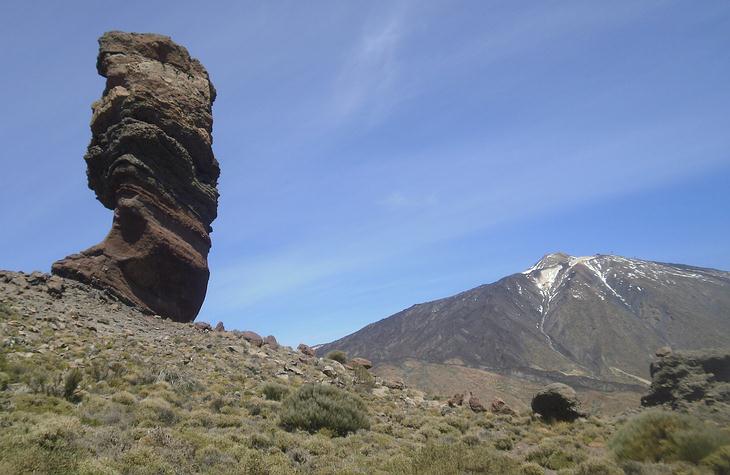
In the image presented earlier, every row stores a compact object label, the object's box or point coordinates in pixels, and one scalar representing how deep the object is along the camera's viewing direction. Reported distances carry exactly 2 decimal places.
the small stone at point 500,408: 20.45
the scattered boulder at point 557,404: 18.92
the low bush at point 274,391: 15.77
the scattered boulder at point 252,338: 23.44
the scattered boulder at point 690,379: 17.66
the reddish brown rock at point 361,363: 26.49
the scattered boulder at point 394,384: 23.33
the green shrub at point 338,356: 27.46
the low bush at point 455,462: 9.05
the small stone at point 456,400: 21.89
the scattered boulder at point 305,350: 25.50
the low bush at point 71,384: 11.42
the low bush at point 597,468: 9.21
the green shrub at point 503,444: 13.77
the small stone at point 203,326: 22.92
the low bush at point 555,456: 11.30
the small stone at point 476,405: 21.23
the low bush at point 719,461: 8.41
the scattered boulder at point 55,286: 18.94
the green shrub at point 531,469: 10.12
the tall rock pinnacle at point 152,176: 21.42
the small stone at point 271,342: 24.41
